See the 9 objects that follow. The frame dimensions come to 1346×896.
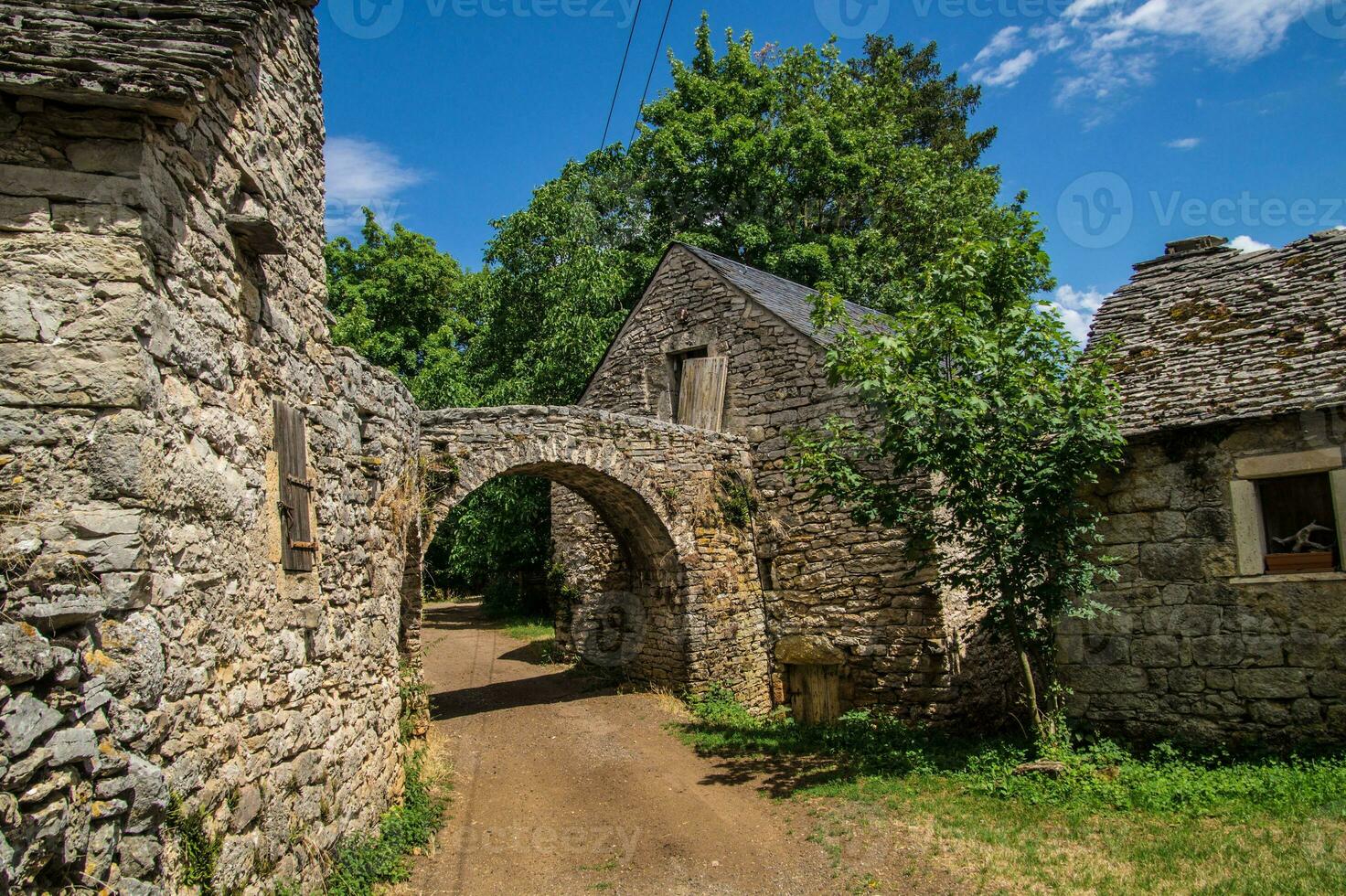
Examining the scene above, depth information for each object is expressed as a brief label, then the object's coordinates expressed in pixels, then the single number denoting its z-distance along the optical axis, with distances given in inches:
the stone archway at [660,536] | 382.3
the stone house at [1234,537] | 279.3
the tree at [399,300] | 874.8
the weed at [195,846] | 128.4
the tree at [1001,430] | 296.8
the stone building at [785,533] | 415.5
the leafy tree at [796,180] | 796.6
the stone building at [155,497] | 107.1
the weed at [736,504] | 460.4
